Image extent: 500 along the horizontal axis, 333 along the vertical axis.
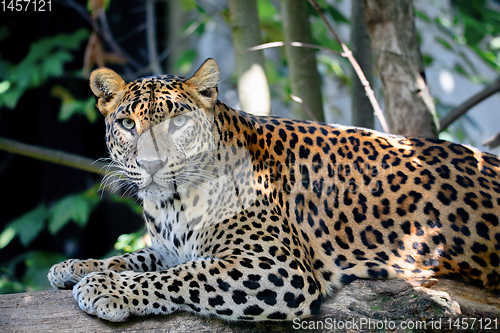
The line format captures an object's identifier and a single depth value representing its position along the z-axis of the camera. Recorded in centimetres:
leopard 955
